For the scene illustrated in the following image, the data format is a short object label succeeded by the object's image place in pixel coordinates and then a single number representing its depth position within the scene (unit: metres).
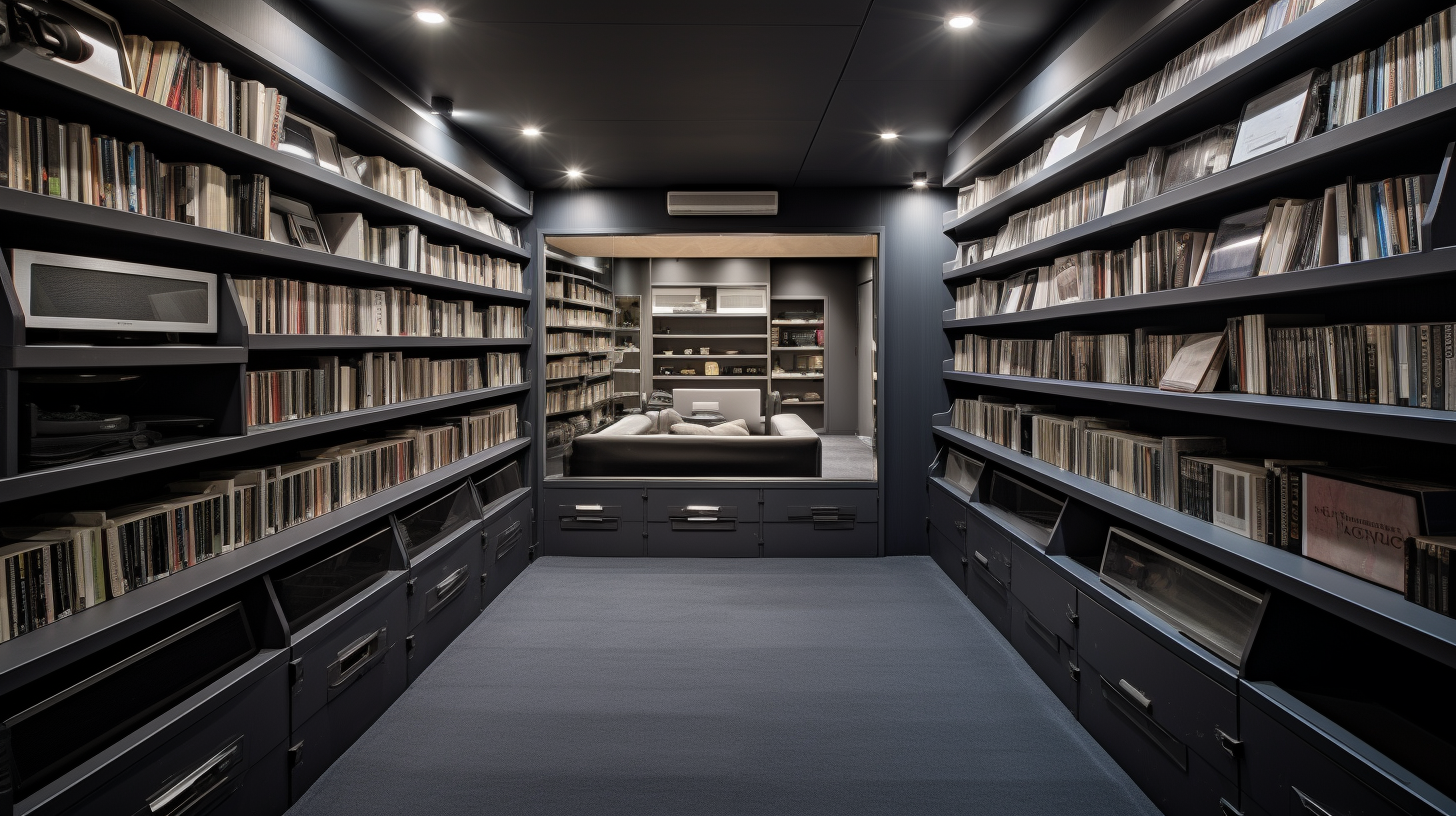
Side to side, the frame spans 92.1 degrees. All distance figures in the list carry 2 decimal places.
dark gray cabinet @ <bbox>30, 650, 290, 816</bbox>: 1.43
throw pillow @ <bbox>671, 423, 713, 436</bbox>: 5.63
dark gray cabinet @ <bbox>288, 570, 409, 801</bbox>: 2.11
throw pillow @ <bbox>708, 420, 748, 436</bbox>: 6.00
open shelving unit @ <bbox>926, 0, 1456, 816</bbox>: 1.39
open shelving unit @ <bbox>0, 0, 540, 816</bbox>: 1.40
